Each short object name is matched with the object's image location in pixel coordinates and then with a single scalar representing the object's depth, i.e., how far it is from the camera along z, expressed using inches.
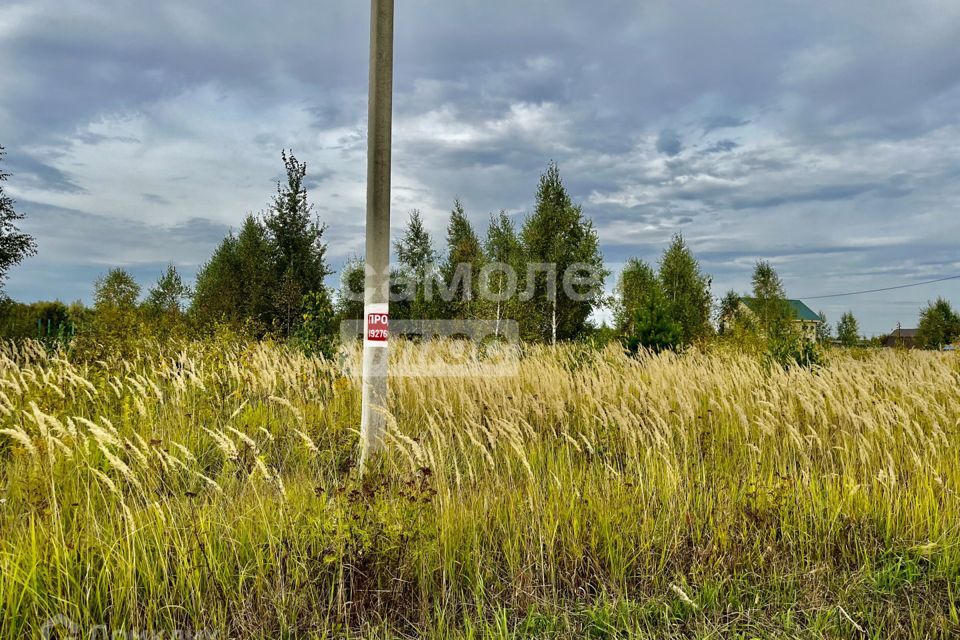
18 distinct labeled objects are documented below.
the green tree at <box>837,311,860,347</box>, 1226.1
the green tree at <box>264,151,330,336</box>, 802.2
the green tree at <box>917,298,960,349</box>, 1429.6
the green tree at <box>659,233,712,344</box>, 1149.1
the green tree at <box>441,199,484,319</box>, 1077.3
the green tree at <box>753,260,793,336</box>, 1042.1
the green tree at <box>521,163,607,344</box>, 768.3
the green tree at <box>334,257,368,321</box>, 869.2
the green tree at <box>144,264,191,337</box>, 1220.6
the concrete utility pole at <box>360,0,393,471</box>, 175.8
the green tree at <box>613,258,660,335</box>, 1144.2
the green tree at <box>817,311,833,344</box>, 1249.1
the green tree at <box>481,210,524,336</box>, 581.1
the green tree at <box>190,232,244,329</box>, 754.6
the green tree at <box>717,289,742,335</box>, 1184.2
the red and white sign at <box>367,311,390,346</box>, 176.9
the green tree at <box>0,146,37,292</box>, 943.0
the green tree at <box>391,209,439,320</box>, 1132.5
